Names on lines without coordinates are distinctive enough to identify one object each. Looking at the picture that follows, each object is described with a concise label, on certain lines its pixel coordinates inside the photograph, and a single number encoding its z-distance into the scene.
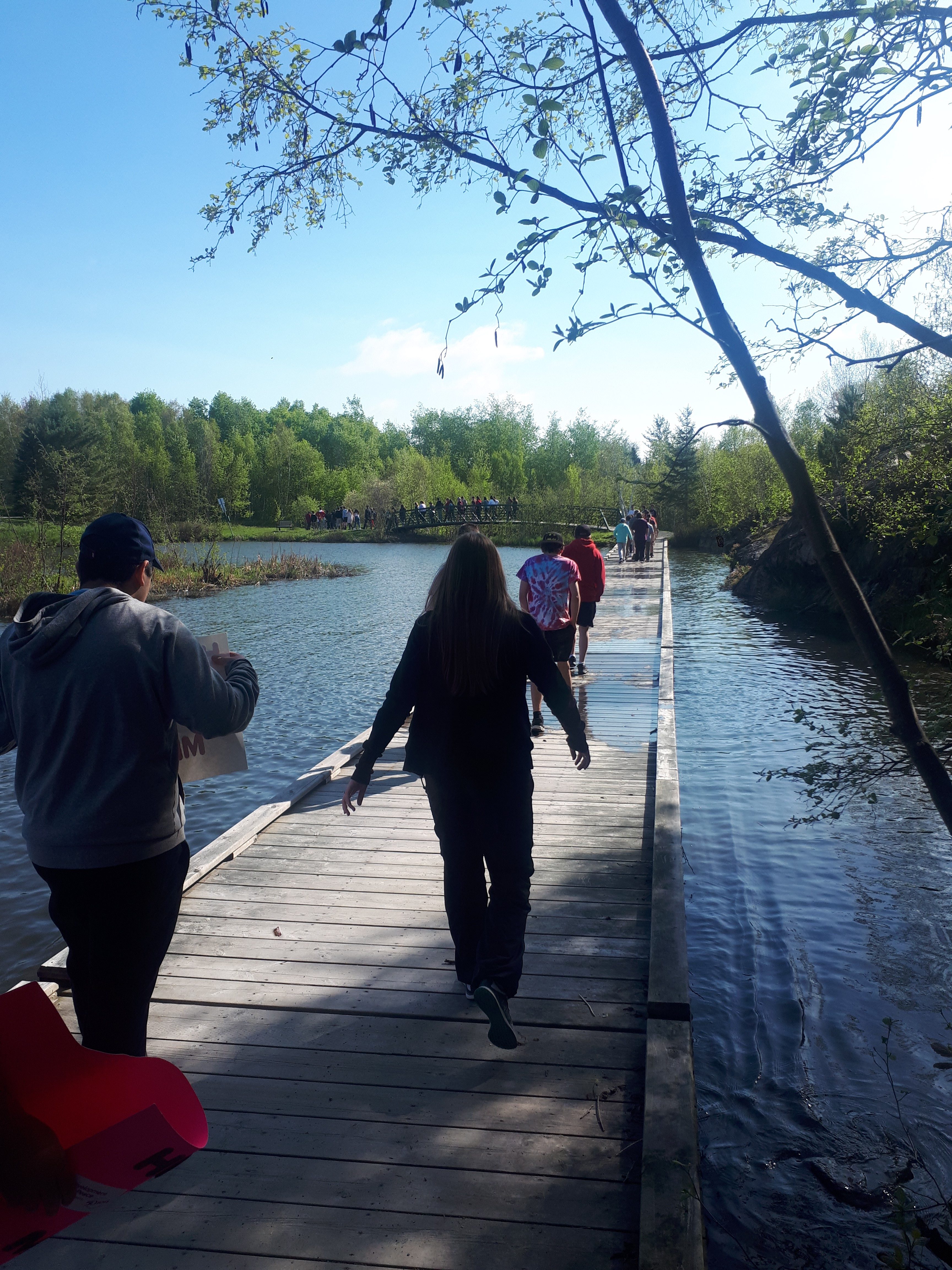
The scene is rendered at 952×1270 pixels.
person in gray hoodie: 2.24
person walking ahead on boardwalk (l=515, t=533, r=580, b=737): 7.94
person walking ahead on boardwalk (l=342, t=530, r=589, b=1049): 3.16
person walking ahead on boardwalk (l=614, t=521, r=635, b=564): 29.22
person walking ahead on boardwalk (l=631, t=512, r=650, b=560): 31.81
